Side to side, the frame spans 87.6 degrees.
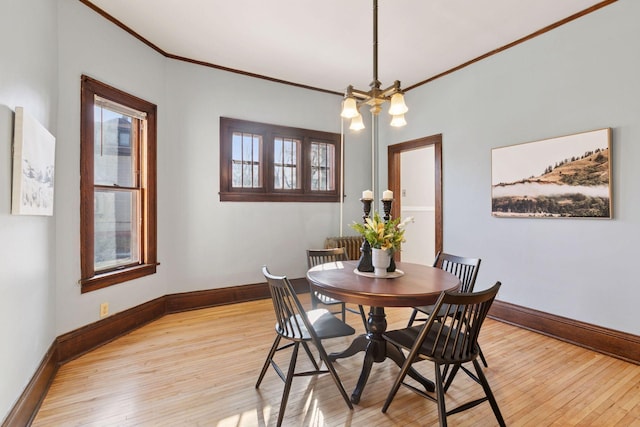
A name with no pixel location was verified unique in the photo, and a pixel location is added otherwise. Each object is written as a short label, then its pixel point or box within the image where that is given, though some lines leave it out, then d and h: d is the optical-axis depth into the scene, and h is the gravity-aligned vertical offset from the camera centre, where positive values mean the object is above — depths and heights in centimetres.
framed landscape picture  288 +35
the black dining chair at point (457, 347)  167 -74
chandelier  232 +83
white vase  230 -32
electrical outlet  302 -86
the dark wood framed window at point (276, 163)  425 +71
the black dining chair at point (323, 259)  294 -45
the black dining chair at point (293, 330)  195 -74
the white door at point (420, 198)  585 +27
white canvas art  180 +29
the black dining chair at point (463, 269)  263 -47
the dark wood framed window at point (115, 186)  290 +28
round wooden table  192 -45
